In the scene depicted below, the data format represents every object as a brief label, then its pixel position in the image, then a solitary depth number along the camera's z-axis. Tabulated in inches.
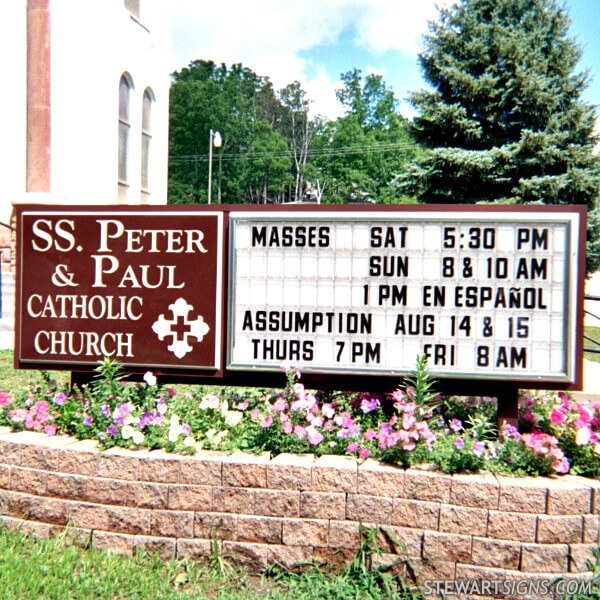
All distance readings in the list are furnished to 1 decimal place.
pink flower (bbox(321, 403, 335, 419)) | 162.9
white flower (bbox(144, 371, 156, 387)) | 177.5
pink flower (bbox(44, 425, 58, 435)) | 168.2
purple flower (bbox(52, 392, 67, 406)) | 180.1
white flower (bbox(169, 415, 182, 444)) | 156.6
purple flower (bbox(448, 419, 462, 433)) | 161.3
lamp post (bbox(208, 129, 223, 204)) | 1452.0
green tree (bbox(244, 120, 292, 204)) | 2490.2
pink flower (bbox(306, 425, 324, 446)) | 154.6
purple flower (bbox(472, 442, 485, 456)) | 145.7
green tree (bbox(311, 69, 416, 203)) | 2426.2
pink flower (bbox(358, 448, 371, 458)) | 151.2
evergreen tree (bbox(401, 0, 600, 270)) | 751.7
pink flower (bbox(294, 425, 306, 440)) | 156.2
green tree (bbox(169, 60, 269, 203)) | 2369.6
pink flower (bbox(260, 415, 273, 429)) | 158.4
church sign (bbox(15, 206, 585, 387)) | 165.5
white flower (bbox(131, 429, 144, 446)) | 158.6
